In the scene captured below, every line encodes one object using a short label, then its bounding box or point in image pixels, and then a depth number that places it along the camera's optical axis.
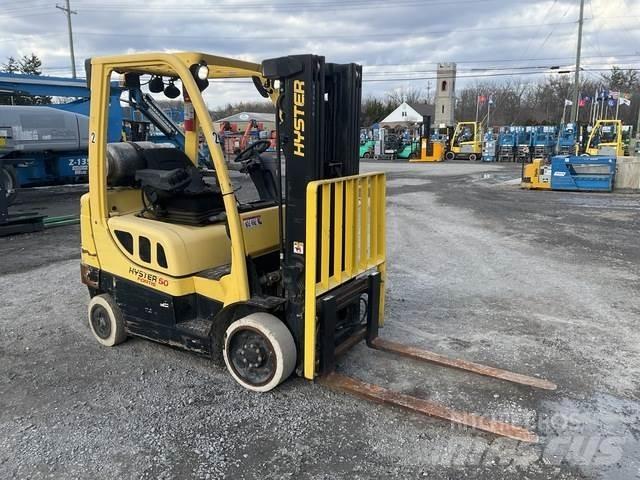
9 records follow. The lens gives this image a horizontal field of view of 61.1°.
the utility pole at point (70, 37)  37.50
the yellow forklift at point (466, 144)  33.50
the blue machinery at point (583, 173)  16.64
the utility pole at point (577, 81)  34.17
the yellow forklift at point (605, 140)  22.83
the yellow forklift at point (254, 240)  3.60
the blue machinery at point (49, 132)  13.67
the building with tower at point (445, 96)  62.50
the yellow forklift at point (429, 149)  32.91
